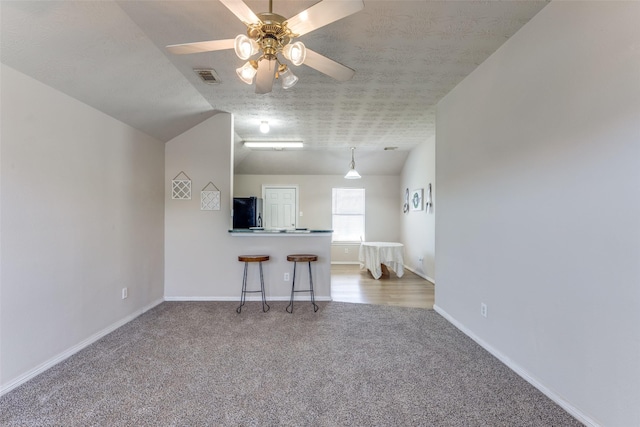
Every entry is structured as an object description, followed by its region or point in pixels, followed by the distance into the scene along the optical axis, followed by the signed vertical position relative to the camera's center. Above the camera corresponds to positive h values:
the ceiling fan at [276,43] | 1.47 +0.99
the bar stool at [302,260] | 3.74 -0.63
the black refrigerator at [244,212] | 4.21 -0.01
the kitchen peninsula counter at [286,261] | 4.08 -0.71
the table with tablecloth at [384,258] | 5.50 -0.88
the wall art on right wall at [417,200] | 5.75 +0.26
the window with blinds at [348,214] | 7.38 -0.06
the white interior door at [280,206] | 7.22 +0.14
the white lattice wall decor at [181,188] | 4.07 +0.32
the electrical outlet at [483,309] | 2.63 -0.90
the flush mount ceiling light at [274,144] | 5.51 +1.30
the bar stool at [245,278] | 3.69 -0.91
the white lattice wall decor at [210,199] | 4.05 +0.17
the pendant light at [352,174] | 5.87 +0.77
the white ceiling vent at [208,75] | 2.80 +1.38
